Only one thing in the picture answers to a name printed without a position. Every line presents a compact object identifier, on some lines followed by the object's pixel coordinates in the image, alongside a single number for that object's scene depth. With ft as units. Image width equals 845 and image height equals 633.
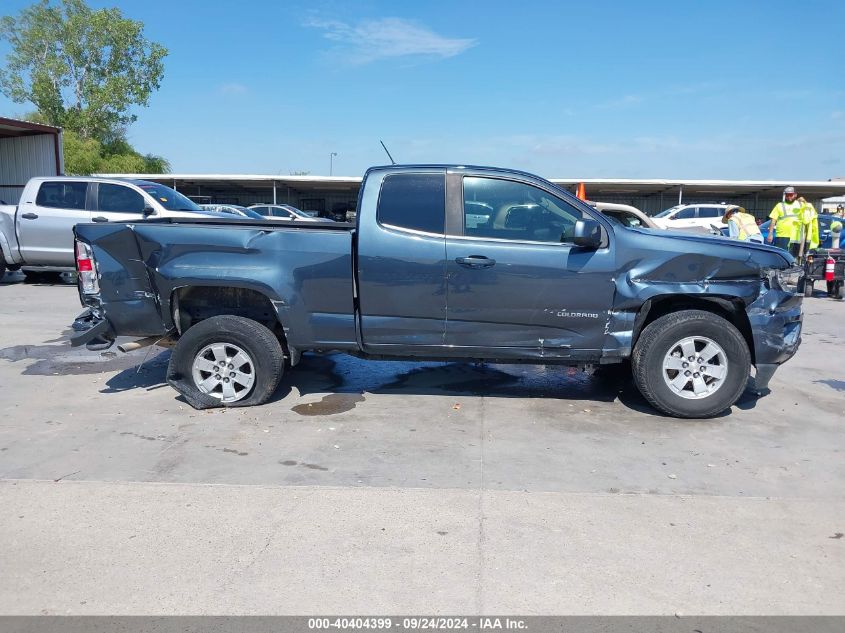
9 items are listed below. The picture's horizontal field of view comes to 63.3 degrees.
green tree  151.33
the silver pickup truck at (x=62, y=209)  41.39
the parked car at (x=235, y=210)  69.41
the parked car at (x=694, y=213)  86.82
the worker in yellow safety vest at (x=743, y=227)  42.57
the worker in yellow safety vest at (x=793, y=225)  44.47
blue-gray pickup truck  18.69
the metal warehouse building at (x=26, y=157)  67.26
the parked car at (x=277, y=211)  91.20
